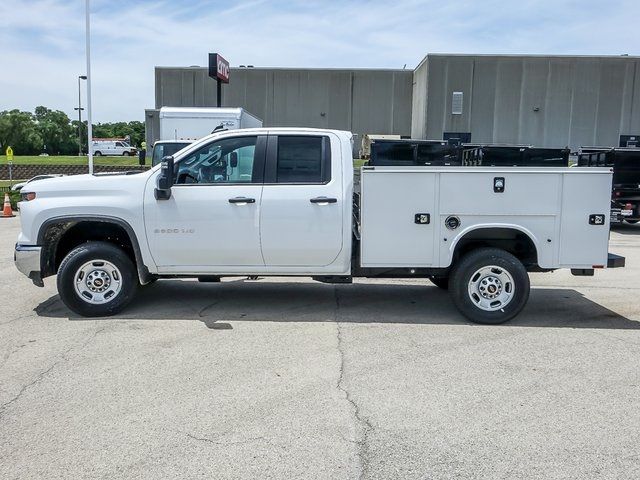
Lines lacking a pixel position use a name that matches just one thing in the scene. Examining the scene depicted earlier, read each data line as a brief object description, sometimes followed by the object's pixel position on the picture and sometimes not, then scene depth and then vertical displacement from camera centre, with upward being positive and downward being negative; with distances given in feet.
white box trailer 59.82 +4.08
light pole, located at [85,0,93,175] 77.36 +10.68
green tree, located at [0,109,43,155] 311.88 +12.57
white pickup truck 21.17 -1.85
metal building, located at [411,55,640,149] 127.34 +15.35
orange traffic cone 58.34 -4.90
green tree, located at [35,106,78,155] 345.10 +14.74
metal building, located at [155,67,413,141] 150.00 +17.24
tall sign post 86.54 +13.71
